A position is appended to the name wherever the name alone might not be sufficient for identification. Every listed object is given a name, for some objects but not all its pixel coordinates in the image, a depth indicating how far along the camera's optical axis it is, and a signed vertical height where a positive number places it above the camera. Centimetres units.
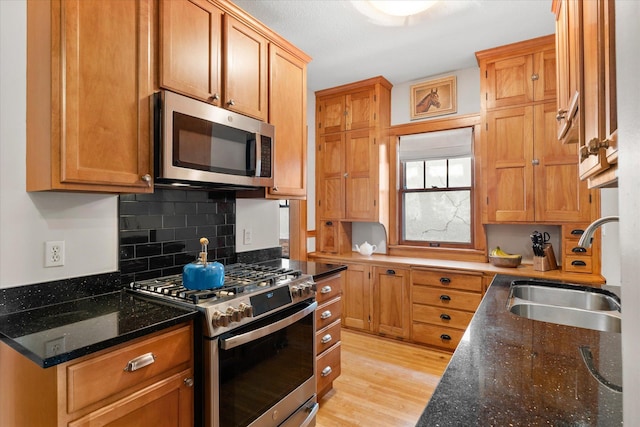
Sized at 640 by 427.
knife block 292 -41
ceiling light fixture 232 +146
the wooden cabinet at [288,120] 233 +69
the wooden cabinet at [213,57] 168 +89
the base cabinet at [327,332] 232 -84
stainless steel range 145 -64
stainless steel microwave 159 +37
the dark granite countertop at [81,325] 106 -41
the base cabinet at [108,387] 106 -60
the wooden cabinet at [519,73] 293 +127
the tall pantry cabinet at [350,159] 381 +66
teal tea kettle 162 -29
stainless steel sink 150 -46
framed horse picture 361 +128
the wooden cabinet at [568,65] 118 +62
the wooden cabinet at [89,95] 132 +51
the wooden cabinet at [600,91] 77 +32
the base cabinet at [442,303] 304 -84
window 363 +29
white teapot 390 -40
